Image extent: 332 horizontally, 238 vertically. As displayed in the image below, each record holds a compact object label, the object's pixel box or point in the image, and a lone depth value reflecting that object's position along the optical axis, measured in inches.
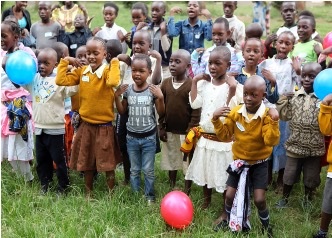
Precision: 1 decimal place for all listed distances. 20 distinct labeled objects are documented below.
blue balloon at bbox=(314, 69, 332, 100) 141.9
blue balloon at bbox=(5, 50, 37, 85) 170.4
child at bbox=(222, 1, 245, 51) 246.5
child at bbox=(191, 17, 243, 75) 189.9
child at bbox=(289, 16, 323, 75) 199.7
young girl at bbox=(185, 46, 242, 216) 158.6
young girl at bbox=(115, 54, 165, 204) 169.0
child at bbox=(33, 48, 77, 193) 175.9
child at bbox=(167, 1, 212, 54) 238.5
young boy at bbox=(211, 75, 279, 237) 143.5
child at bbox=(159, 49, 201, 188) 175.0
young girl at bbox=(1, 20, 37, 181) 184.4
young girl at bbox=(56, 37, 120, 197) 170.6
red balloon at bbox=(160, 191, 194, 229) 149.9
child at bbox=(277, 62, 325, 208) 164.1
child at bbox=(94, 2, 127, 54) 259.7
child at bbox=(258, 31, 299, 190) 186.4
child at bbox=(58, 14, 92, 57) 264.9
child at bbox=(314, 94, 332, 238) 139.2
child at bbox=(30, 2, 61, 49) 271.7
